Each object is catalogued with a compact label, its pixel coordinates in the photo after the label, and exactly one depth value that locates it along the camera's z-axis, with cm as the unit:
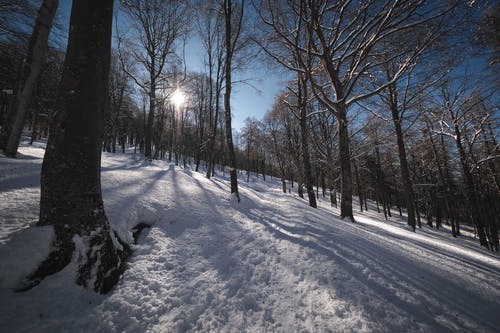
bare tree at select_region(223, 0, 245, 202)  688
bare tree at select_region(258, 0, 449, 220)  529
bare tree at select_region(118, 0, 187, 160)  1126
